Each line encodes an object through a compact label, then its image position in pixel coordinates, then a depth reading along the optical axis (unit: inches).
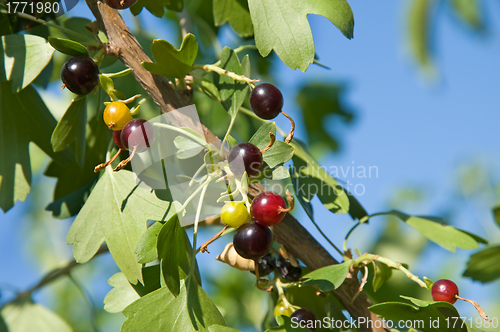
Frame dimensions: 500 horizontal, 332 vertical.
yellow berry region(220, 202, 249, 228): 20.0
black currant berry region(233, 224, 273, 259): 20.0
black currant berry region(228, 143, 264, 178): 19.9
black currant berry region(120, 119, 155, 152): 20.0
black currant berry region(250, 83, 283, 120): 20.4
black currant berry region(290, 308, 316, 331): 21.0
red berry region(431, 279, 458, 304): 20.5
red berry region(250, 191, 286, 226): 19.9
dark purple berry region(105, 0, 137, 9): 20.4
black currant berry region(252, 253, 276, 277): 21.4
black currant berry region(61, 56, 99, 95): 20.3
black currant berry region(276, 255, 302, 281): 21.4
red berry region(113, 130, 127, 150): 20.5
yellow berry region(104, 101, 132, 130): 20.2
